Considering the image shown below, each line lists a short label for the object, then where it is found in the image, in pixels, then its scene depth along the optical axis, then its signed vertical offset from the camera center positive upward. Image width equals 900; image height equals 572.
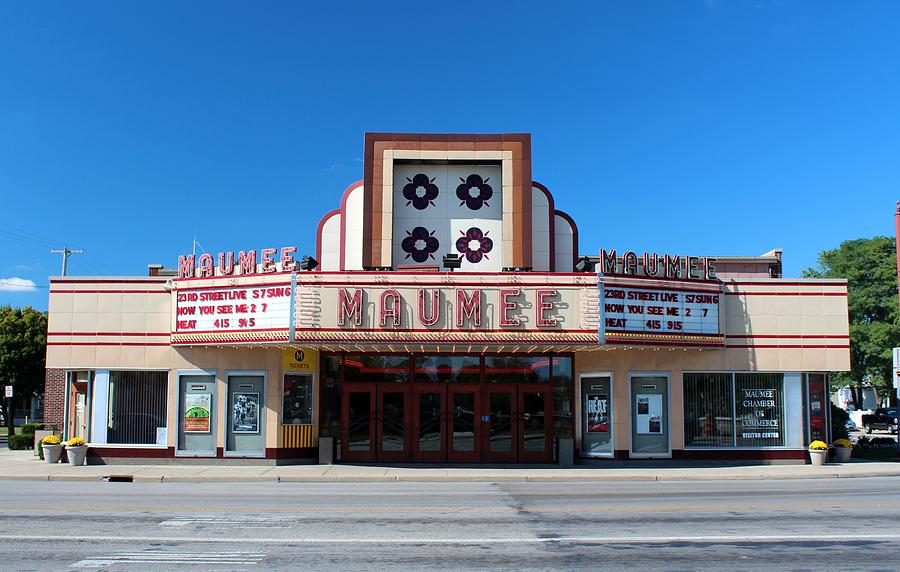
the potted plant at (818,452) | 26.70 -2.84
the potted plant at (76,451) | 26.52 -2.86
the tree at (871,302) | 59.91 +5.04
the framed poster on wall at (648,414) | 27.34 -1.63
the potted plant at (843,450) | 27.77 -2.88
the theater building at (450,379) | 26.88 -0.47
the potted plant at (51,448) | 27.36 -2.86
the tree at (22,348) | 52.53 +1.06
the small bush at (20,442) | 35.56 -3.43
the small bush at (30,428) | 41.38 -3.30
